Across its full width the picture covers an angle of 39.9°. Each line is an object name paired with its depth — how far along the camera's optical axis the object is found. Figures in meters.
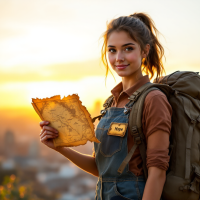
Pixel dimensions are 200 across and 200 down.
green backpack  1.76
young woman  1.71
